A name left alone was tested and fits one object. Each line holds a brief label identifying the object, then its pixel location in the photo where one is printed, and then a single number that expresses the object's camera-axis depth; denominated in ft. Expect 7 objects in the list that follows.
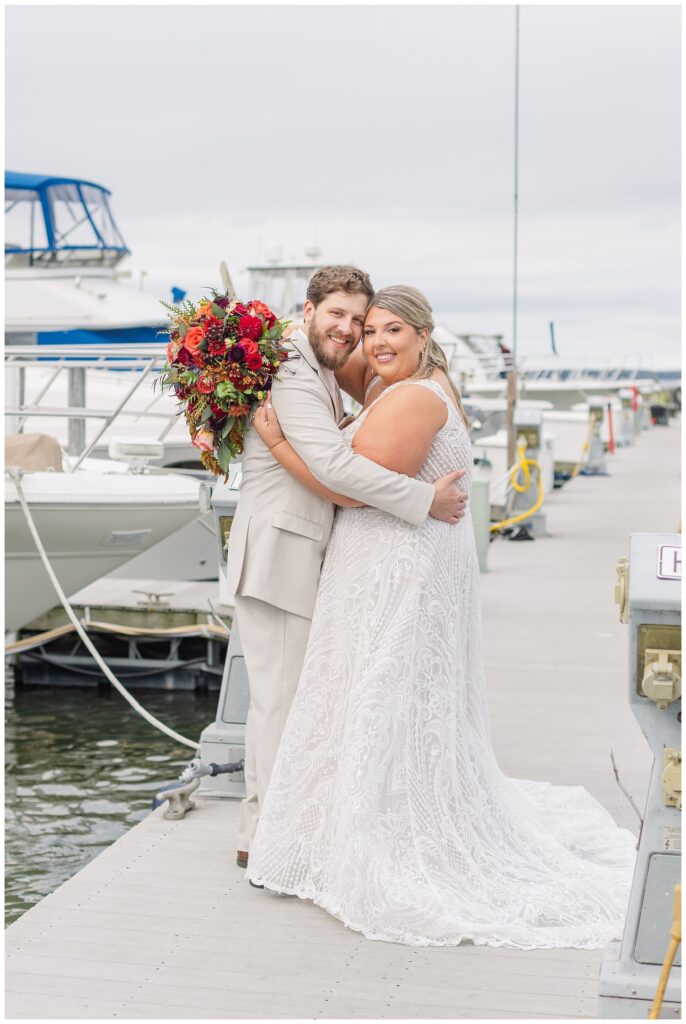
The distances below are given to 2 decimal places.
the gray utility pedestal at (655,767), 8.84
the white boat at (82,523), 30.63
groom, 12.47
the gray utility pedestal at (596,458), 68.39
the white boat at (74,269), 64.80
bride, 12.16
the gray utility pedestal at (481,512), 34.60
